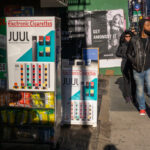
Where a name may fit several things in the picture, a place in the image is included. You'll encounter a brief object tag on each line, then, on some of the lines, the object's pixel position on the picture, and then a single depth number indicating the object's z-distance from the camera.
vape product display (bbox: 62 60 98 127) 5.12
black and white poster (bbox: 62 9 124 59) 12.38
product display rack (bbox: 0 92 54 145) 4.12
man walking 5.80
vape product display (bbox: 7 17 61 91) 3.88
